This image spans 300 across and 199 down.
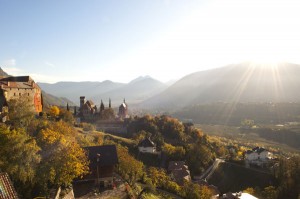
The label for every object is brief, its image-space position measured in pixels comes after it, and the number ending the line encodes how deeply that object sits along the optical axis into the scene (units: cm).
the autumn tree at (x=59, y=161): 2559
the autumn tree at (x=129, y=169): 3492
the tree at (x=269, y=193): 5657
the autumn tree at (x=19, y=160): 2256
